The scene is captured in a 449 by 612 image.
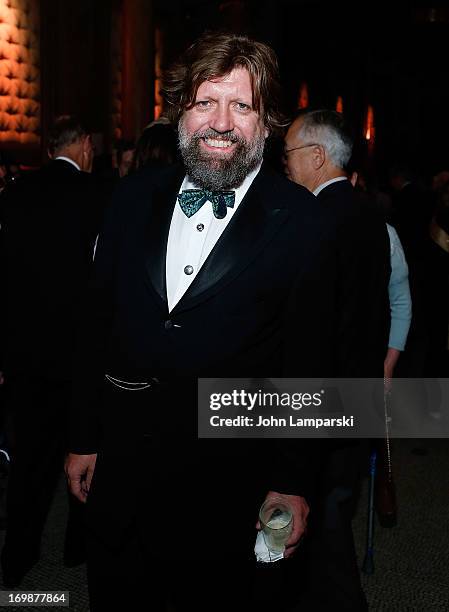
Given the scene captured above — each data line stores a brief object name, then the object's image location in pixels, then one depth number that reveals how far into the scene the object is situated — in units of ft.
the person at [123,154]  14.82
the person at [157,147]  10.42
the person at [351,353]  8.07
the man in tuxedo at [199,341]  5.59
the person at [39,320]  9.39
